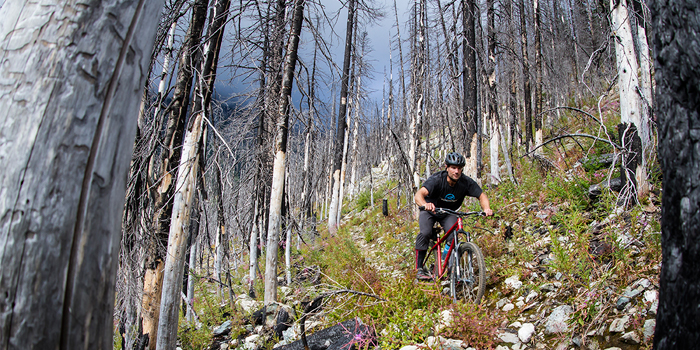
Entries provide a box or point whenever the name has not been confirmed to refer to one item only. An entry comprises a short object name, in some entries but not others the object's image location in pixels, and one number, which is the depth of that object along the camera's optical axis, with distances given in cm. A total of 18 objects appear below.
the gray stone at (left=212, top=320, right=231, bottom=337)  589
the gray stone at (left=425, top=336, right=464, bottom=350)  301
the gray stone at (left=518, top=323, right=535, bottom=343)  316
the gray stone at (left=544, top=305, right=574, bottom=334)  300
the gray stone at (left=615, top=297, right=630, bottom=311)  292
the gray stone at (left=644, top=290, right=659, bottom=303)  270
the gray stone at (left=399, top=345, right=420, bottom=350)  311
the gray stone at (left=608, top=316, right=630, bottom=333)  268
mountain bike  398
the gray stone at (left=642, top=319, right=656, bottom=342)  241
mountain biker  462
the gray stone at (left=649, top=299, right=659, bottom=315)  262
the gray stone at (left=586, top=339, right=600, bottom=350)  268
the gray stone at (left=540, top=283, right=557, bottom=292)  380
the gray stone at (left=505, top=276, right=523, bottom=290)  433
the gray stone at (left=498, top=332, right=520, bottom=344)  321
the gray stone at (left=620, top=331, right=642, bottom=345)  249
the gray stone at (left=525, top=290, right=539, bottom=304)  389
